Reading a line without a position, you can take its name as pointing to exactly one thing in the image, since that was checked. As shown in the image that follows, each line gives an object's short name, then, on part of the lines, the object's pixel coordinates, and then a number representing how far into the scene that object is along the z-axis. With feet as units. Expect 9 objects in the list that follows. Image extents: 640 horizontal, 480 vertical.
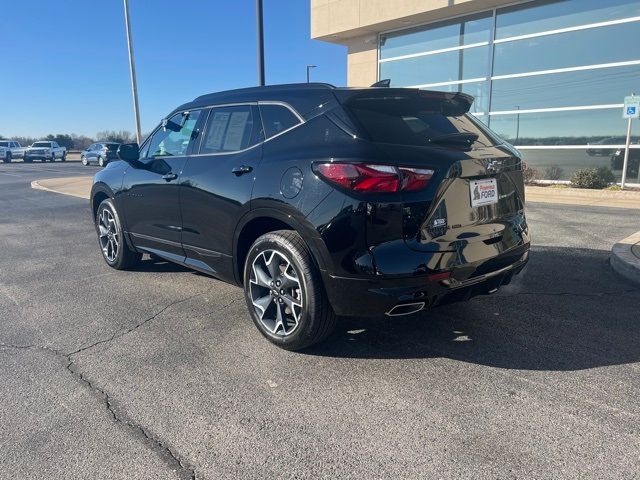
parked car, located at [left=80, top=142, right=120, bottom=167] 112.28
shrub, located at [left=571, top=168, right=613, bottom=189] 40.91
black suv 9.36
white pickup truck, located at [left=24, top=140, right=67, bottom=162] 134.00
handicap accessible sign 37.40
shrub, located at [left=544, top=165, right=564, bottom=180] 47.65
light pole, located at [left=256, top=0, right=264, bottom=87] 35.99
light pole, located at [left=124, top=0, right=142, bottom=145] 62.18
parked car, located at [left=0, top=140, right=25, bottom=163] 137.31
